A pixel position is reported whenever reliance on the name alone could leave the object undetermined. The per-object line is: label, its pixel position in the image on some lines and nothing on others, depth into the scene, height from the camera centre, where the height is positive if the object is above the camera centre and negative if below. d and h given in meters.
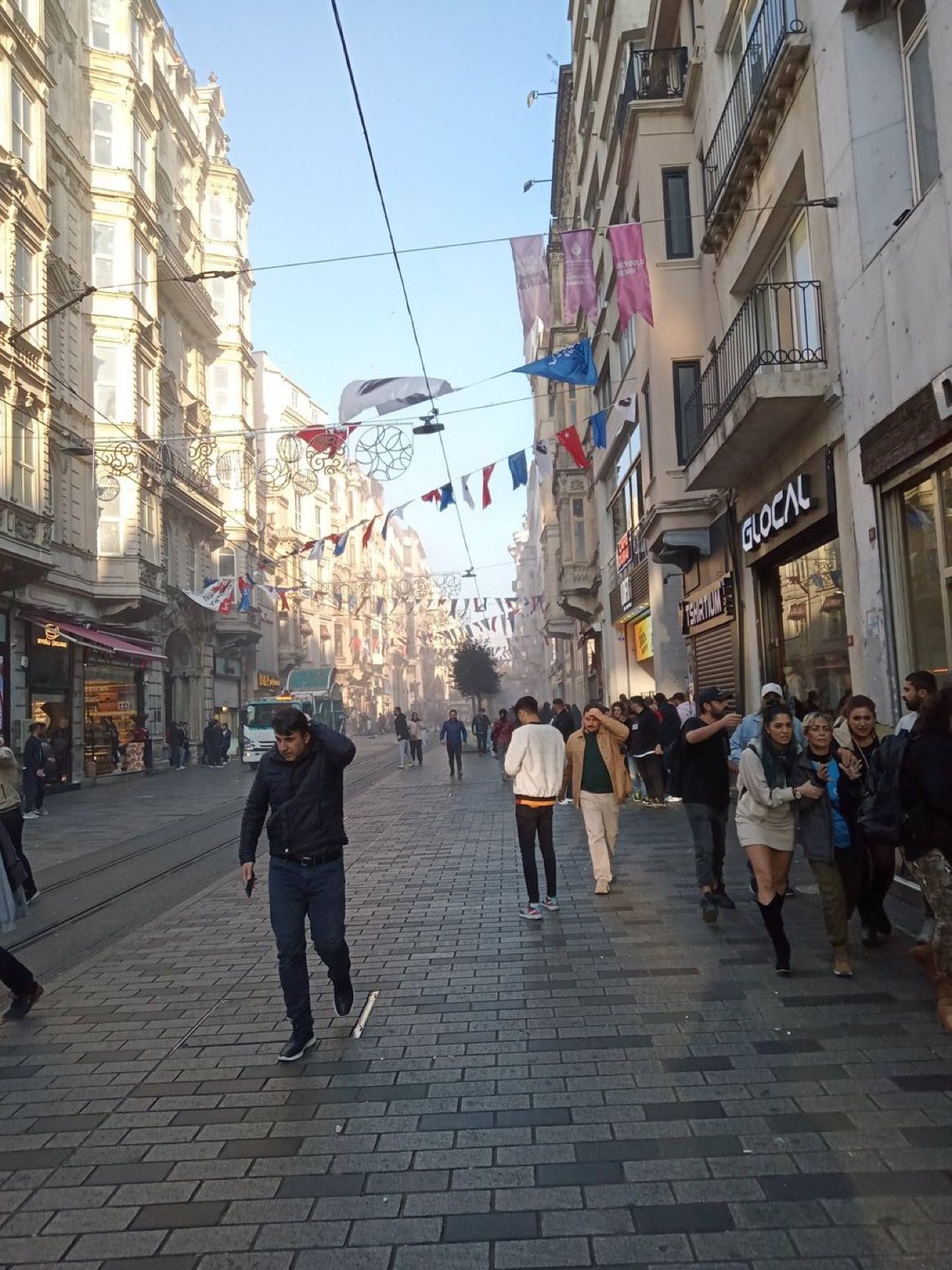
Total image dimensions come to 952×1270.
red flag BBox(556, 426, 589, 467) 18.55 +4.88
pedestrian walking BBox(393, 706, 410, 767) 29.62 -0.53
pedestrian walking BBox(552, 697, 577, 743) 19.67 -0.25
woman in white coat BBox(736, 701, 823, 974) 6.04 -0.68
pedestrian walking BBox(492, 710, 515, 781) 24.84 -0.44
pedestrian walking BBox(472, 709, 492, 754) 37.16 -0.61
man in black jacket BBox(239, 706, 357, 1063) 5.07 -0.63
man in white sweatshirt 8.10 -0.57
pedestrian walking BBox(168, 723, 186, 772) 33.94 -0.67
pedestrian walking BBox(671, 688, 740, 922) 7.72 -0.66
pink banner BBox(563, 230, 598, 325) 16.33 +7.06
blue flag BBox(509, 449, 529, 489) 19.23 +4.64
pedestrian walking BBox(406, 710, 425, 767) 29.92 -0.65
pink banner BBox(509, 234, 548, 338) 15.39 +6.93
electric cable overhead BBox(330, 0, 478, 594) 9.26 +6.29
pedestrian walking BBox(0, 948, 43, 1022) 5.86 -1.48
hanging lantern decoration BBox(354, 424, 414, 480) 15.09 +3.93
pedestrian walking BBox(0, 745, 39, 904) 7.77 -0.51
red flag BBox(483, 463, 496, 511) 18.92 +4.09
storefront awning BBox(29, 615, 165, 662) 24.78 +2.33
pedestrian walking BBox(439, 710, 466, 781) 24.39 -0.59
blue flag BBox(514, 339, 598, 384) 15.66 +5.33
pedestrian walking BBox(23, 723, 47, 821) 17.75 -0.74
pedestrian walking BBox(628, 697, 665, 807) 15.17 -0.70
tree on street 59.00 +2.39
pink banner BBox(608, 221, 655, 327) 14.44 +6.32
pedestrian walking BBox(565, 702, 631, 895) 8.73 -0.65
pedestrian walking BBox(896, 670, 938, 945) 5.87 +0.00
